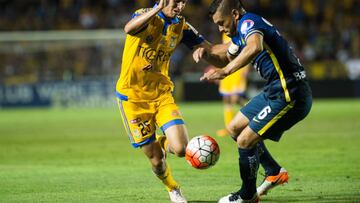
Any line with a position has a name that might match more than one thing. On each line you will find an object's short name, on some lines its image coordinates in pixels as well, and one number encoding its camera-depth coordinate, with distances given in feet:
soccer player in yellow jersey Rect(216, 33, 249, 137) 113.95
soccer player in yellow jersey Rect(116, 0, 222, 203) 55.52
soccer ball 52.11
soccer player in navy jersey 50.55
